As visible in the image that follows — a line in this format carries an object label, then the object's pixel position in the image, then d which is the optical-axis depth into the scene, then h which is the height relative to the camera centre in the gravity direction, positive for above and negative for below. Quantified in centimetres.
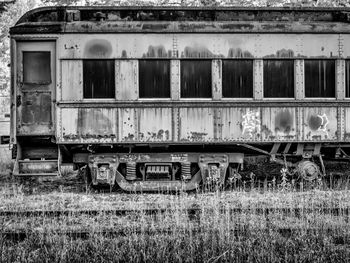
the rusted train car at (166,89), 971 +87
